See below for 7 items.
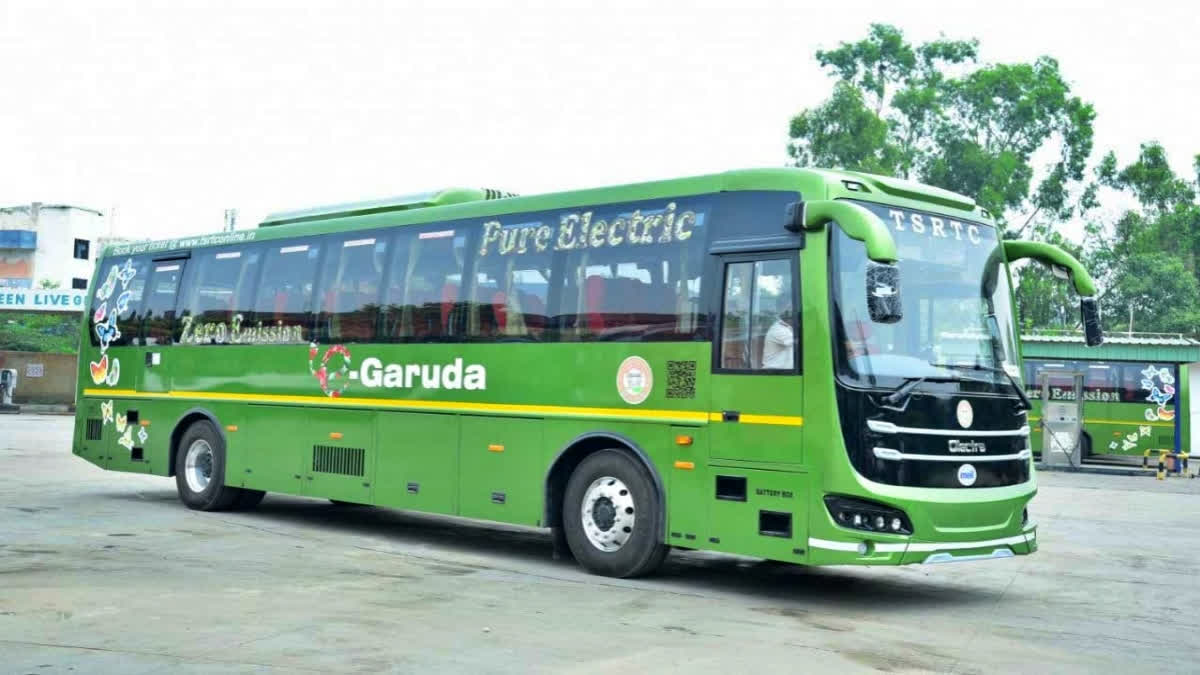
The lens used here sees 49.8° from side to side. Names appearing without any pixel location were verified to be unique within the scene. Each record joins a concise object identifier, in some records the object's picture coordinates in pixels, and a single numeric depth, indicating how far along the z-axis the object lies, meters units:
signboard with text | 48.59
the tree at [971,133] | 53.84
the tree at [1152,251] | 57.62
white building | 84.62
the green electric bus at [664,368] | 9.48
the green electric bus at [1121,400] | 33.84
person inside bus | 9.72
